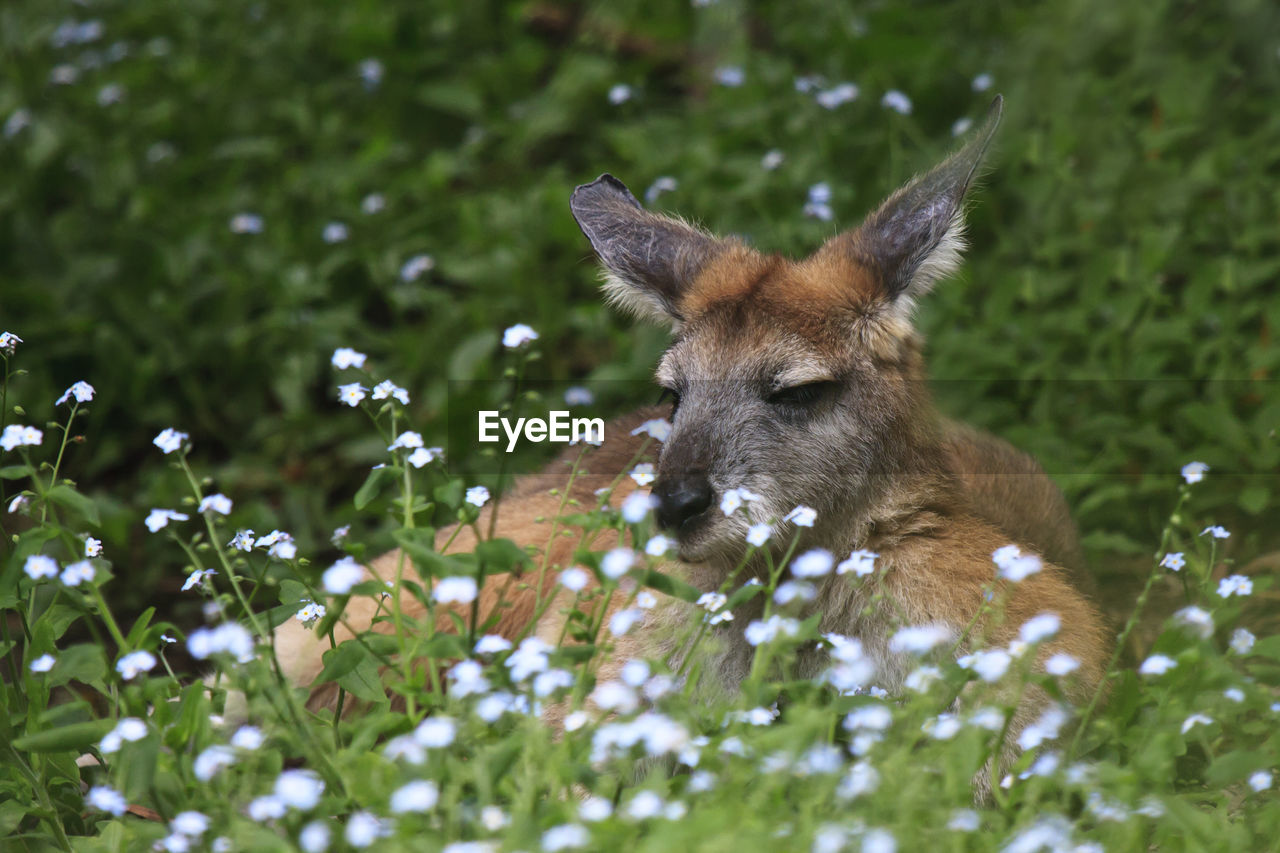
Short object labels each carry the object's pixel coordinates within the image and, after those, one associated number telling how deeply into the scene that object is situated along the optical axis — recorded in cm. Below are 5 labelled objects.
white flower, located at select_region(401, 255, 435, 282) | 1337
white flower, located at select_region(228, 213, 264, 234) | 1425
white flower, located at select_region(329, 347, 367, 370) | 720
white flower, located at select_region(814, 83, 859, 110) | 1307
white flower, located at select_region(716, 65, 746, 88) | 1367
